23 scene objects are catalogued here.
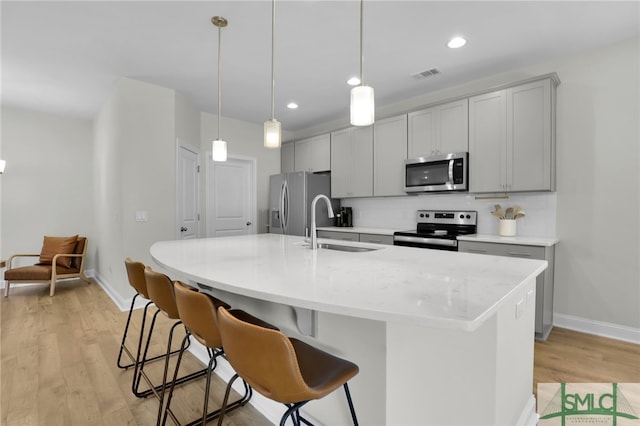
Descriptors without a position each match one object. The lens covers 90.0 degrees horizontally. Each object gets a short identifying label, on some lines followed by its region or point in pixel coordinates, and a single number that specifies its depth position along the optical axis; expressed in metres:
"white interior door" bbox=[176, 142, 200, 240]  4.23
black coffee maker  5.07
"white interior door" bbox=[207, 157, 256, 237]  5.14
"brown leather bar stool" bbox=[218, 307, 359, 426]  0.94
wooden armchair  4.30
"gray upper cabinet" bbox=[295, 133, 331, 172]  5.10
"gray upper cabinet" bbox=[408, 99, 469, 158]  3.54
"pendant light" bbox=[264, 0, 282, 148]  2.23
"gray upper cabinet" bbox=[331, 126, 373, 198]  4.50
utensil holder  3.29
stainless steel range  3.41
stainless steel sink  2.29
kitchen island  0.99
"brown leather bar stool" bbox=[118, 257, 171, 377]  2.10
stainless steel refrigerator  4.82
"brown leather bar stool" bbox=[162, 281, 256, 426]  1.31
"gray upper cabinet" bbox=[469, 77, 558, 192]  3.01
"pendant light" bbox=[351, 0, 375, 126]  1.66
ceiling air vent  3.46
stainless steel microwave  3.53
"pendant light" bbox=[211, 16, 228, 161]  2.51
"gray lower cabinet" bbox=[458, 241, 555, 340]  2.83
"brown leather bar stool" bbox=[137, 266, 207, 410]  1.73
